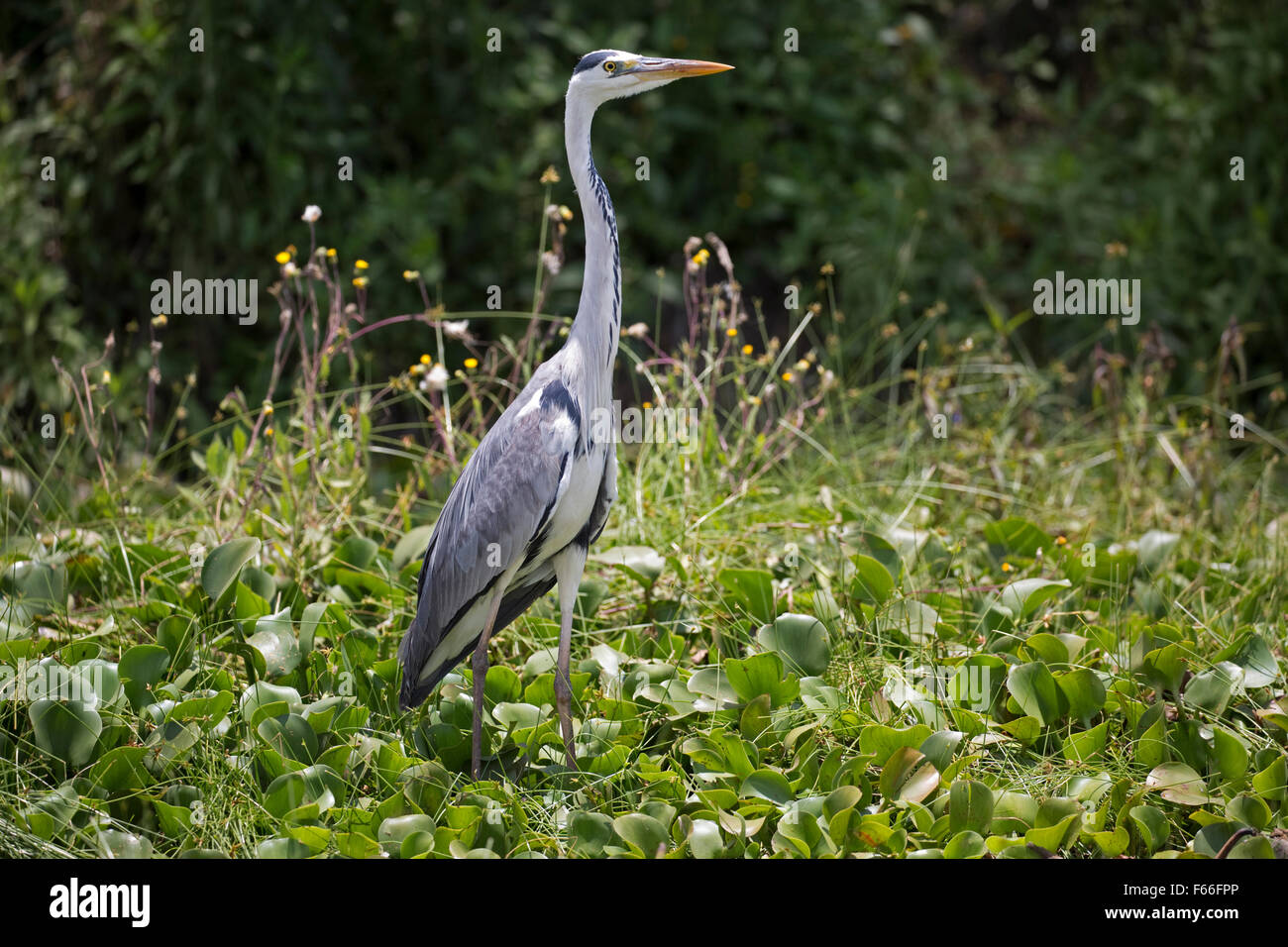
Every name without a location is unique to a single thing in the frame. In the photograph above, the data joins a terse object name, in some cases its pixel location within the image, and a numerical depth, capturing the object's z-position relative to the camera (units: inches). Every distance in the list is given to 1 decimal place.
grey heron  242.1
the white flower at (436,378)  300.4
